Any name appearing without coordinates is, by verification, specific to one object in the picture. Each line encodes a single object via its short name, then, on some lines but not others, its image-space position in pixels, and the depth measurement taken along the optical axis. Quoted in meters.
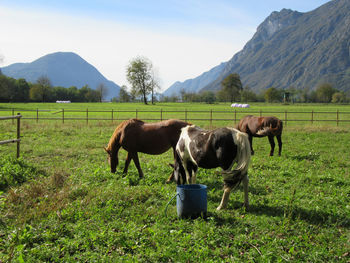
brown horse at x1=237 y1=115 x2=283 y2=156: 10.30
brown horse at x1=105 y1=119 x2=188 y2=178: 6.96
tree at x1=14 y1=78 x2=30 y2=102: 81.62
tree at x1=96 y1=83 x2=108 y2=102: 113.96
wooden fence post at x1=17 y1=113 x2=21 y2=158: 8.17
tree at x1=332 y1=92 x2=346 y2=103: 98.15
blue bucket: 4.52
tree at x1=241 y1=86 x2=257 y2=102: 105.75
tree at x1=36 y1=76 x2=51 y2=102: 86.83
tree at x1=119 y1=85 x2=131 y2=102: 115.19
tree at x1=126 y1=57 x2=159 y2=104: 78.81
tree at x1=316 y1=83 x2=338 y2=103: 106.56
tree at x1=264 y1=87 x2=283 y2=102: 104.93
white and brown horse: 4.80
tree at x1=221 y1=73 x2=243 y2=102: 98.75
